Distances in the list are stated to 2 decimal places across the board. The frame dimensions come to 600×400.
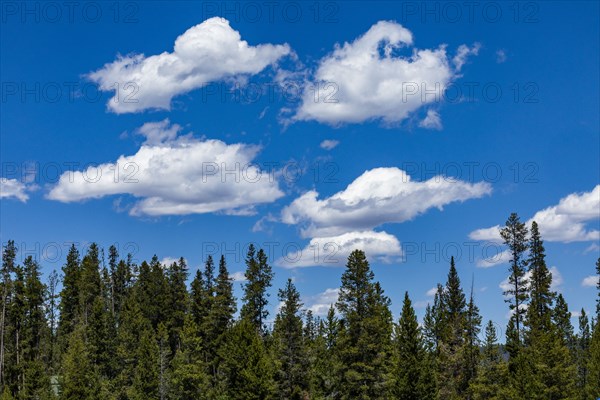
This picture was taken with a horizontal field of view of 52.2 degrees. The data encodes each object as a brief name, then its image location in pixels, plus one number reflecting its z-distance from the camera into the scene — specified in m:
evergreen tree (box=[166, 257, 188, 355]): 92.88
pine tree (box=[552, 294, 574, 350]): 89.31
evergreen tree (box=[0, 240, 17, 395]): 94.85
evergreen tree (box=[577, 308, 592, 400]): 70.82
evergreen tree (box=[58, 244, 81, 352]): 101.81
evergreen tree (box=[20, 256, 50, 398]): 93.31
